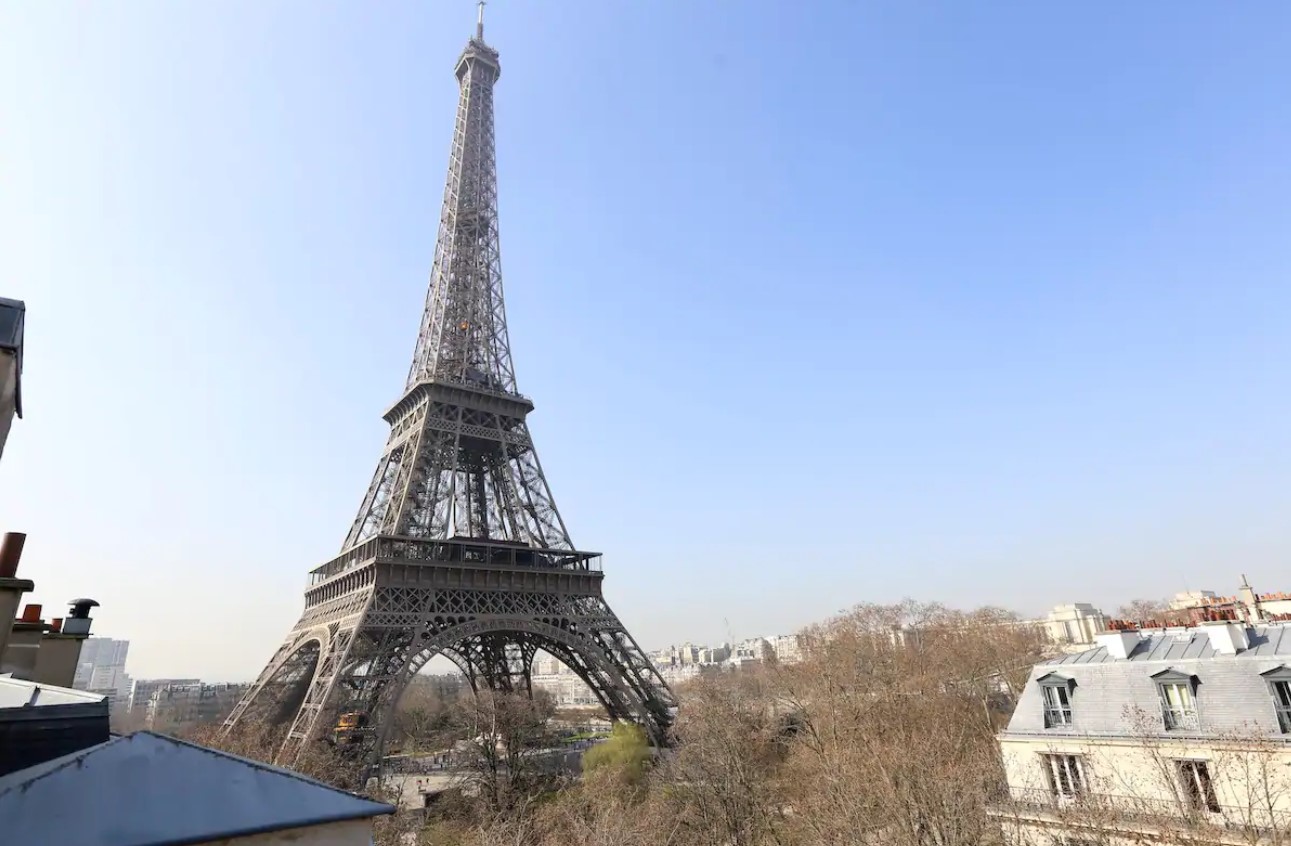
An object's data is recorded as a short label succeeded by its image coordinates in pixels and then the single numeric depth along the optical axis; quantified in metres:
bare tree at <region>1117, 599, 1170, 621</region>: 67.89
